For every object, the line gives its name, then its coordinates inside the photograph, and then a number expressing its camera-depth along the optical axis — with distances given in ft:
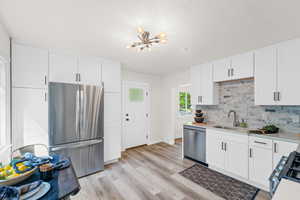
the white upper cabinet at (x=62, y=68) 8.16
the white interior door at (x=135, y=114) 13.39
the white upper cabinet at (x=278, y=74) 6.88
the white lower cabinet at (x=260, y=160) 6.84
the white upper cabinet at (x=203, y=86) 10.52
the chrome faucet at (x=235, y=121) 9.83
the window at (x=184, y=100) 18.58
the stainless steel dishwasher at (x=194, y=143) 9.90
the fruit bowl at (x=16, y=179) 3.00
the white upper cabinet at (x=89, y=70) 9.08
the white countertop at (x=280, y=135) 6.22
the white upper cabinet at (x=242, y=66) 8.43
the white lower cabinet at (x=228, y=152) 7.75
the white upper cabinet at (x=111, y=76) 10.00
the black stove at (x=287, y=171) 2.88
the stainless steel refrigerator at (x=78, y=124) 7.54
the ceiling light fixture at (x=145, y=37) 5.69
